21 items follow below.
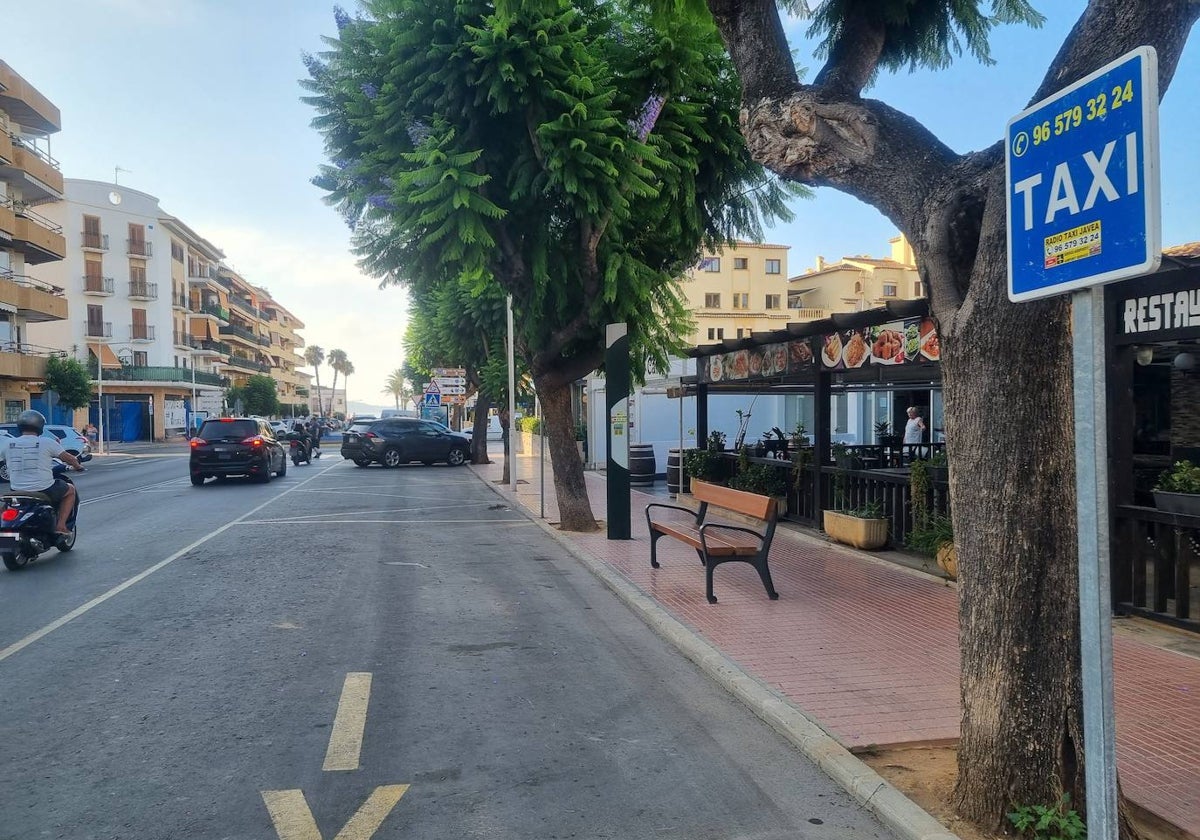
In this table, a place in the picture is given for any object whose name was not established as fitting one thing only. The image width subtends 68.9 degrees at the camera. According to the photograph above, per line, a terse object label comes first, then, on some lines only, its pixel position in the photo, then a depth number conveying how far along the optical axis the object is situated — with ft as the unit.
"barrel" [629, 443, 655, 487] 68.33
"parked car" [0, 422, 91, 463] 101.55
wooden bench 26.99
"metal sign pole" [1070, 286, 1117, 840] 9.05
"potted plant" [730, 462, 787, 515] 45.42
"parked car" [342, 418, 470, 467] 98.07
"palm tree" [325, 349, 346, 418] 501.97
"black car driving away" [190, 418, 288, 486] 73.87
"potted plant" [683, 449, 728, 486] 53.36
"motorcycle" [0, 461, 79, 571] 32.32
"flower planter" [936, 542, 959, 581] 29.06
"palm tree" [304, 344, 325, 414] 453.99
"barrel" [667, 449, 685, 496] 57.98
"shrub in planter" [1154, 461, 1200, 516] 22.35
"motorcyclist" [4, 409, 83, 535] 33.58
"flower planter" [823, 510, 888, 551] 35.58
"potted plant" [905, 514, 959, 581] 29.35
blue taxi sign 8.59
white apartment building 201.05
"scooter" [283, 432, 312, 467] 104.99
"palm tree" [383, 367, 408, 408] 520.01
